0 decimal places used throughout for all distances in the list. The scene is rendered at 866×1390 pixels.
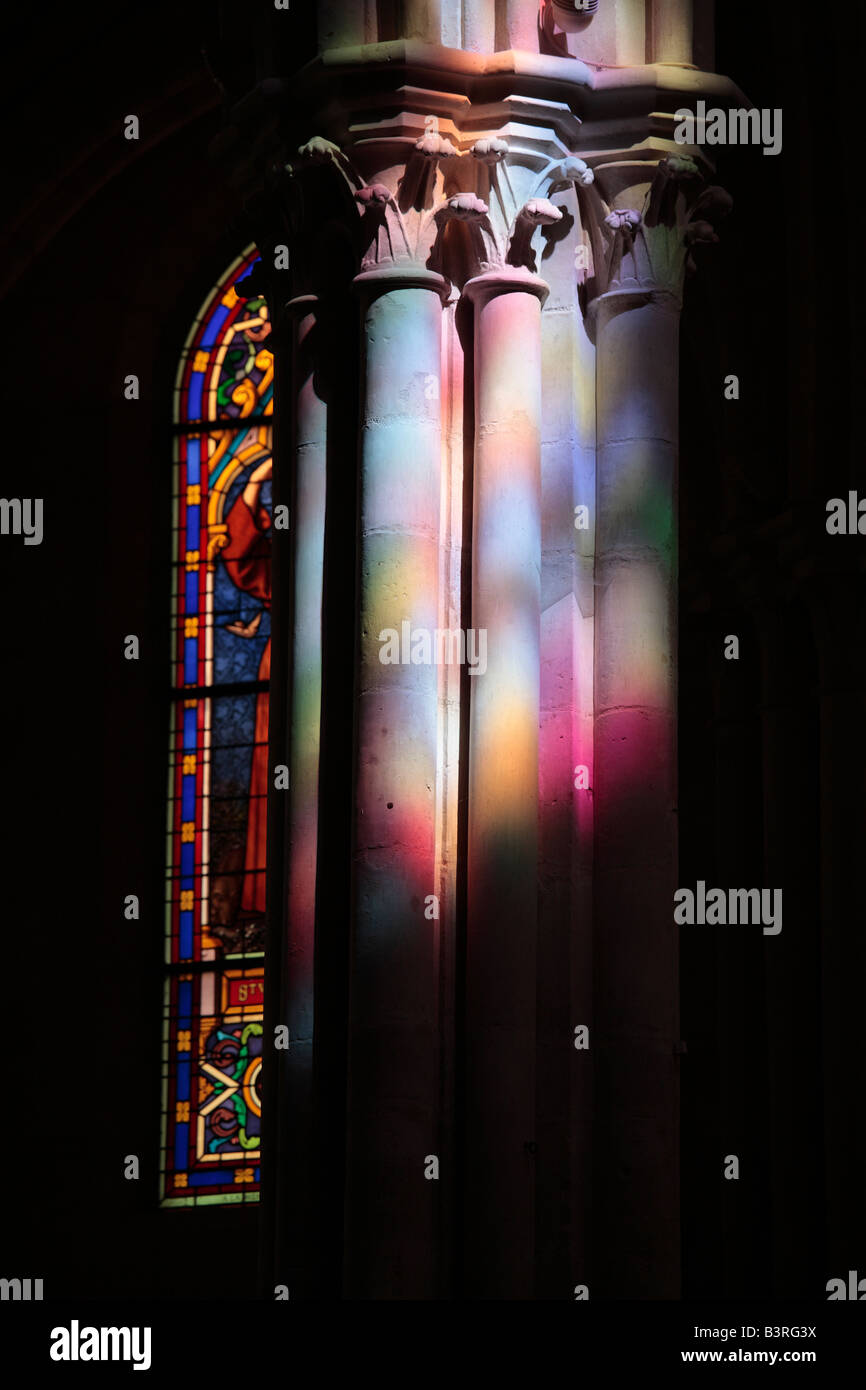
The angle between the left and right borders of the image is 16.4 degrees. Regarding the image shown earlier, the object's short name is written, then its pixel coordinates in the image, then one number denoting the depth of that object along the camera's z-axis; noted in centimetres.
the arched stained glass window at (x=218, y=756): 1435
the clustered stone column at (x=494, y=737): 783
